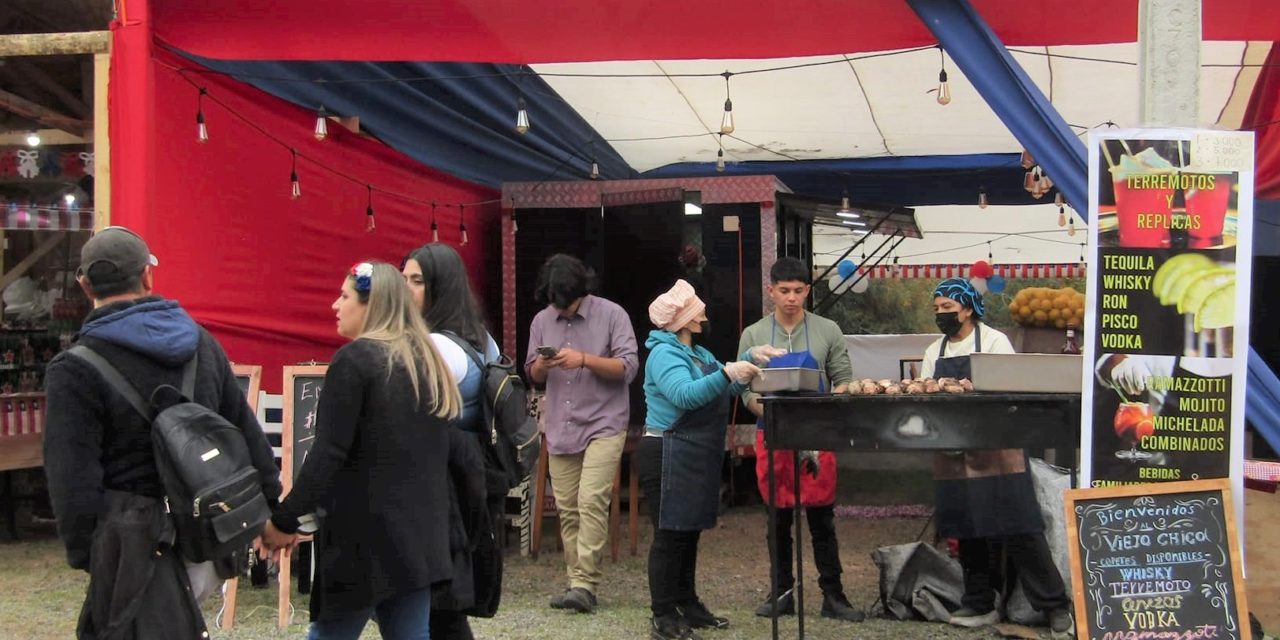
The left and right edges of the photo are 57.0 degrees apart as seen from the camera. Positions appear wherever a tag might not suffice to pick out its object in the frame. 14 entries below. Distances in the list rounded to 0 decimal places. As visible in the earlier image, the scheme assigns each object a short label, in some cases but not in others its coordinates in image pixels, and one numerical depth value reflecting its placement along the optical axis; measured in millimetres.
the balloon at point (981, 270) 9430
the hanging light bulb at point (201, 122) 5363
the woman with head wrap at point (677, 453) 4754
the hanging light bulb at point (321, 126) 6055
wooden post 4977
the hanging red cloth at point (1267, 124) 6996
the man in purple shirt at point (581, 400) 5434
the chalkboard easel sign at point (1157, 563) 3668
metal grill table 4195
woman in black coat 2938
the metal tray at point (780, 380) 4391
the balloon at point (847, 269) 9883
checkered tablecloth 4667
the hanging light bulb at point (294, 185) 6219
